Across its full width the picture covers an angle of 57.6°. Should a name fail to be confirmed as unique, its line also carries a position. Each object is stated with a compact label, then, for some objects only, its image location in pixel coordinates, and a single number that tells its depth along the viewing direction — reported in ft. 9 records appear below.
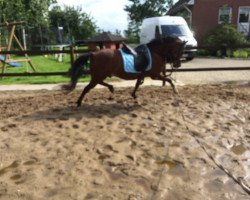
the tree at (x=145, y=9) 101.40
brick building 59.77
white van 40.58
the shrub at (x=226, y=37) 48.96
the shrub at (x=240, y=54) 45.56
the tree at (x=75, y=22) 88.23
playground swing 27.71
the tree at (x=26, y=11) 53.83
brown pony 15.27
